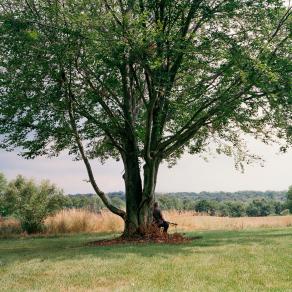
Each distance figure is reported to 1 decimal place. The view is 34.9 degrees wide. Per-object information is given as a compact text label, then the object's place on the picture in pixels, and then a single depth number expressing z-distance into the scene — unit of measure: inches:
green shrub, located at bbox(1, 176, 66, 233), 969.5
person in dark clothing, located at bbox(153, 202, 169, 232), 747.9
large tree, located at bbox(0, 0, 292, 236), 600.4
